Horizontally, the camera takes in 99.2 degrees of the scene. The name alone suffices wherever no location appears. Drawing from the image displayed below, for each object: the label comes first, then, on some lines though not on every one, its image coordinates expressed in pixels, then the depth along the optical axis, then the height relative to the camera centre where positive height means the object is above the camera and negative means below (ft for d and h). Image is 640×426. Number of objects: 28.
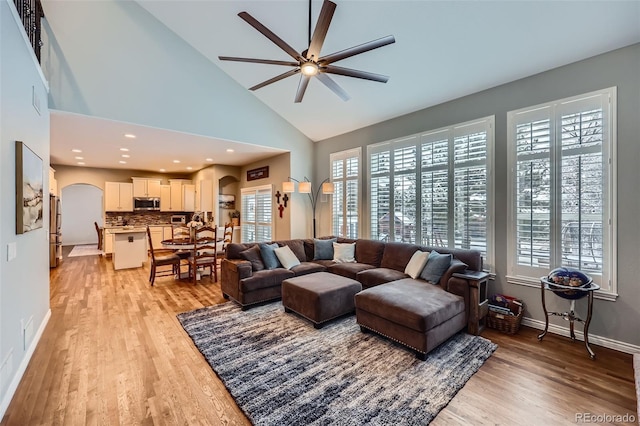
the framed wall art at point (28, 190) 7.91 +0.70
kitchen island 20.83 -2.79
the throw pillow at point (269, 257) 14.49 -2.40
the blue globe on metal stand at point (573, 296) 8.86 -2.78
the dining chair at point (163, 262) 16.96 -3.17
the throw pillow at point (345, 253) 16.48 -2.48
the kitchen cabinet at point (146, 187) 28.76 +2.63
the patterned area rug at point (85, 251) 28.12 -4.36
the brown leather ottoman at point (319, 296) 10.85 -3.52
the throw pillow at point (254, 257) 14.23 -2.36
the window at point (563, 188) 9.56 +0.95
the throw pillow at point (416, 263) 12.55 -2.37
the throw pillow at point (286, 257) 14.78 -2.46
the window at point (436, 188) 12.64 +1.32
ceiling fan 7.36 +4.83
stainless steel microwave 28.81 +0.94
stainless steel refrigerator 21.07 -1.67
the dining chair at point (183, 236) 18.82 -1.81
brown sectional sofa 8.85 -3.08
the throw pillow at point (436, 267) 11.75 -2.38
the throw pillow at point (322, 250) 17.21 -2.39
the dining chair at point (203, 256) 17.04 -2.89
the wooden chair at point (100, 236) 30.12 -2.71
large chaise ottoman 8.55 -3.42
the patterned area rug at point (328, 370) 6.41 -4.65
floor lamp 18.60 +1.70
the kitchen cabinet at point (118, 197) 27.48 +1.54
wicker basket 10.50 -4.28
